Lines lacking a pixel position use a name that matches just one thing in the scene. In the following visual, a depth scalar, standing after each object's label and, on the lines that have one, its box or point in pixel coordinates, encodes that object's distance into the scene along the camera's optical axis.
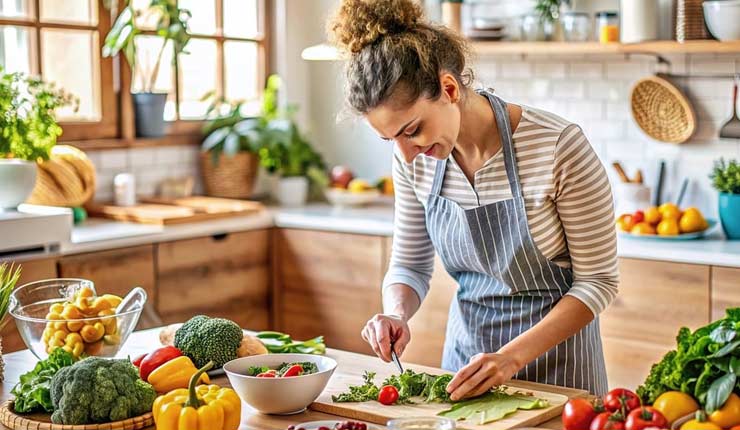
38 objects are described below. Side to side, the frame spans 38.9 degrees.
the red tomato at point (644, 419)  1.76
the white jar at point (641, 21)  4.25
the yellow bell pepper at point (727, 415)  1.80
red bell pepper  2.30
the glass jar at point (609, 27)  4.37
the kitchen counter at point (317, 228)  3.83
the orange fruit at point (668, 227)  4.05
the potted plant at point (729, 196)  4.06
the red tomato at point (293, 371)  2.21
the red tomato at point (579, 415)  1.90
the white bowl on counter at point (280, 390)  2.13
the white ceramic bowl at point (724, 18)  4.00
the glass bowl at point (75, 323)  2.39
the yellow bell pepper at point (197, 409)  1.94
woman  2.27
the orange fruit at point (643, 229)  4.08
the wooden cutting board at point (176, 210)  4.45
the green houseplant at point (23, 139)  3.56
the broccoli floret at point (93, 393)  2.06
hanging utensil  4.29
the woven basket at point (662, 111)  4.41
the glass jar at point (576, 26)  4.47
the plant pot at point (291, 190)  5.20
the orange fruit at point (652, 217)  4.11
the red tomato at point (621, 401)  1.84
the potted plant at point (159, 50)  4.67
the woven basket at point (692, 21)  4.19
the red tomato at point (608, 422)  1.78
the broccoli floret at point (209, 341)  2.39
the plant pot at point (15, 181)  3.72
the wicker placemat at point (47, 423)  2.06
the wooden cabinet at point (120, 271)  4.00
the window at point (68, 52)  4.47
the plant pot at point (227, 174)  5.19
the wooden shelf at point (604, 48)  4.09
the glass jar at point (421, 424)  1.84
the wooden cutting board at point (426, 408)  2.08
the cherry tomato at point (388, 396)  2.20
